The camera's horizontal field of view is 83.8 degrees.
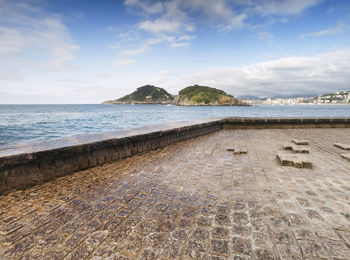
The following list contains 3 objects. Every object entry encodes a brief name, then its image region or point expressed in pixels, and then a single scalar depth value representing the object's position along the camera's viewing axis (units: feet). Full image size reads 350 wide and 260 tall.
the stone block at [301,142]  21.36
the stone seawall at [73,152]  10.37
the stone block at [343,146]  18.56
